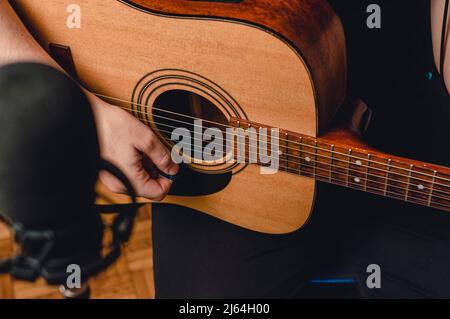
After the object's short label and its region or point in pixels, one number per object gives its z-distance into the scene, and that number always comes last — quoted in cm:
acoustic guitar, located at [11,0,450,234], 63
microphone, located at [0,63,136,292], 32
